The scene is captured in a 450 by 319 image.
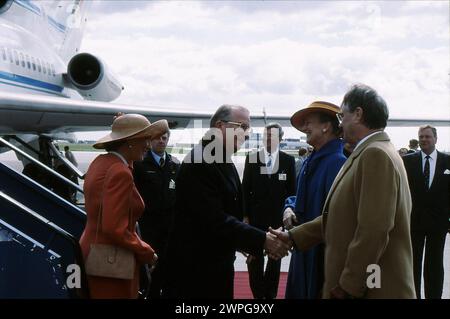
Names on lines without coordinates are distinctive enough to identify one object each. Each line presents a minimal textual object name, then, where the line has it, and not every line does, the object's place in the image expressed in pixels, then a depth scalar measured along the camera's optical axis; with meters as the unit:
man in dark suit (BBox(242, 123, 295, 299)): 7.10
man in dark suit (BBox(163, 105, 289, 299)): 4.05
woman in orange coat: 3.79
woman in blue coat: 4.11
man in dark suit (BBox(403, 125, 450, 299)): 6.91
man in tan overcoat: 3.20
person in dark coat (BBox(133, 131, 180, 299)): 6.30
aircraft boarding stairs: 3.80
